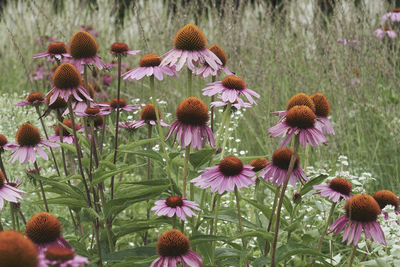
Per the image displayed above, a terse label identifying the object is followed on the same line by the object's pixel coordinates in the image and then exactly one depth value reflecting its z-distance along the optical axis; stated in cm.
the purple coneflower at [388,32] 398
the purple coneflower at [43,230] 151
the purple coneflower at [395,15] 451
